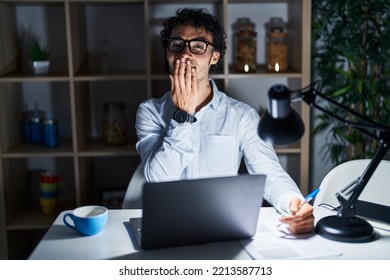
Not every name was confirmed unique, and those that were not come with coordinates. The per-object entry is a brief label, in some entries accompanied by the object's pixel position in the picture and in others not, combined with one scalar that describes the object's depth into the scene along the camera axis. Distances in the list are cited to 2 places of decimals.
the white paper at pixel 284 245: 1.12
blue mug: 1.19
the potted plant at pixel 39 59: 2.20
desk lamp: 1.09
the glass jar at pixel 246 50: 2.21
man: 1.58
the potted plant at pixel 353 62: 2.18
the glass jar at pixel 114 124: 2.26
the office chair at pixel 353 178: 1.58
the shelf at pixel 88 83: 2.17
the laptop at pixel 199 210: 1.05
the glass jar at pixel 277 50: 2.23
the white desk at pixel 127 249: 1.12
